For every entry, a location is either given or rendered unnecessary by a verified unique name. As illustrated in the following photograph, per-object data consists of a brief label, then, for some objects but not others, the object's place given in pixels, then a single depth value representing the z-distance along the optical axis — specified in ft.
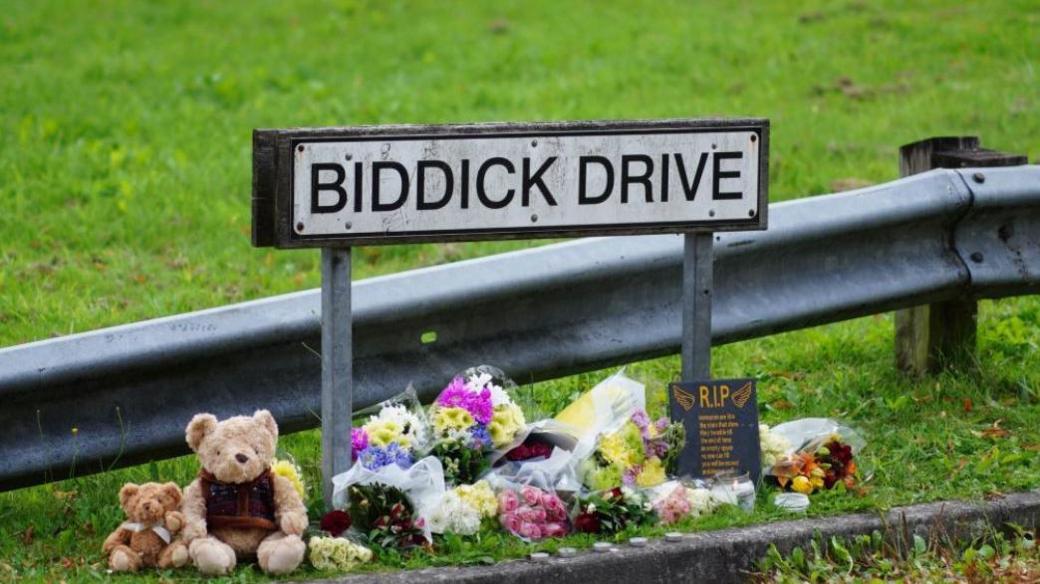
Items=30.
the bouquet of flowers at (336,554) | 26.03
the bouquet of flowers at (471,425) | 28.55
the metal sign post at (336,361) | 27.25
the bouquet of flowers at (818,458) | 30.07
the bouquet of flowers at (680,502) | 28.37
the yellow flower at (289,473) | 27.66
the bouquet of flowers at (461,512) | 27.30
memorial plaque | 29.78
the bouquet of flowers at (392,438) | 28.07
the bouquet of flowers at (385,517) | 26.91
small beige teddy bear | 25.91
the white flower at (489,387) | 29.35
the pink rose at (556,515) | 27.84
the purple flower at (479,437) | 28.81
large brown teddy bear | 25.95
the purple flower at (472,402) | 29.09
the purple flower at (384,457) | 27.96
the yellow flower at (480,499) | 27.53
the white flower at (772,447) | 30.45
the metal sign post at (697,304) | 30.25
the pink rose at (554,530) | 27.58
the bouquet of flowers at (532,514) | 27.47
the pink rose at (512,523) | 27.50
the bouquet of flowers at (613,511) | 27.71
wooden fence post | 37.19
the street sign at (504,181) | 27.22
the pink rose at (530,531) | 27.37
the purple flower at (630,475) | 29.04
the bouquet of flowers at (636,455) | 28.89
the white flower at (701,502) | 28.60
